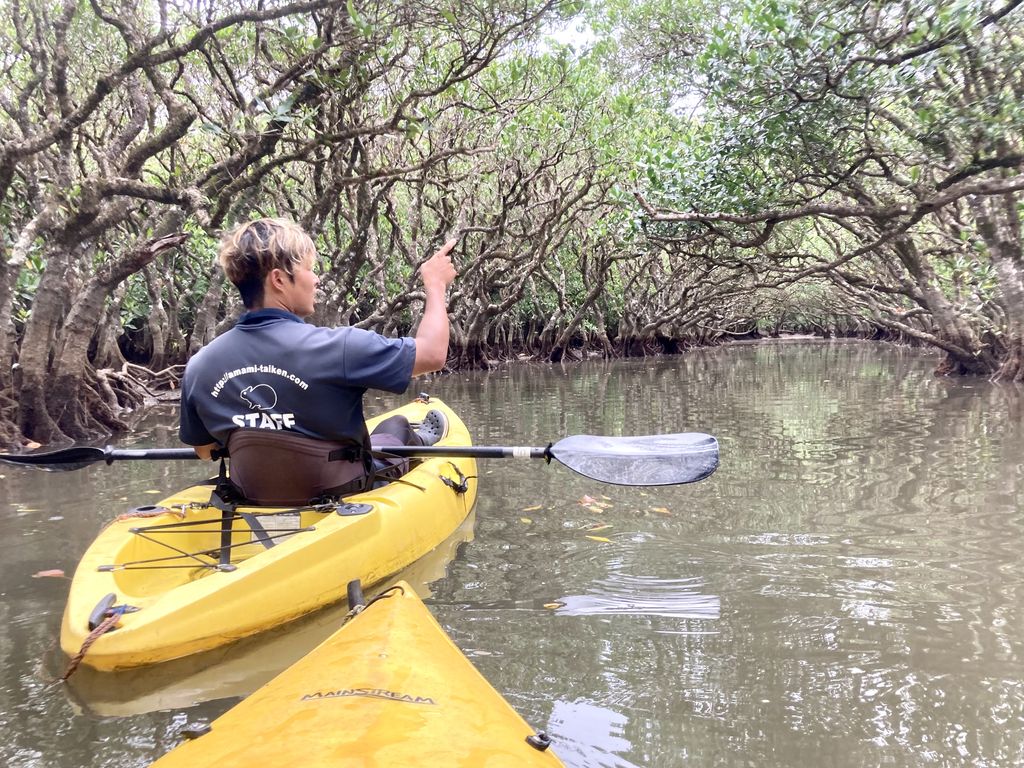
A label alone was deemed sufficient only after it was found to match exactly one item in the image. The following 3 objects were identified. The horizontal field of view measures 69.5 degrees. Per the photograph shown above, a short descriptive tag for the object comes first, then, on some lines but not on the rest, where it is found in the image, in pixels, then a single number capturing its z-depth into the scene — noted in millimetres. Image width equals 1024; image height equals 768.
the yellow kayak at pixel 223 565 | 2420
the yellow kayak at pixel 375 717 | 1278
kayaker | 2934
